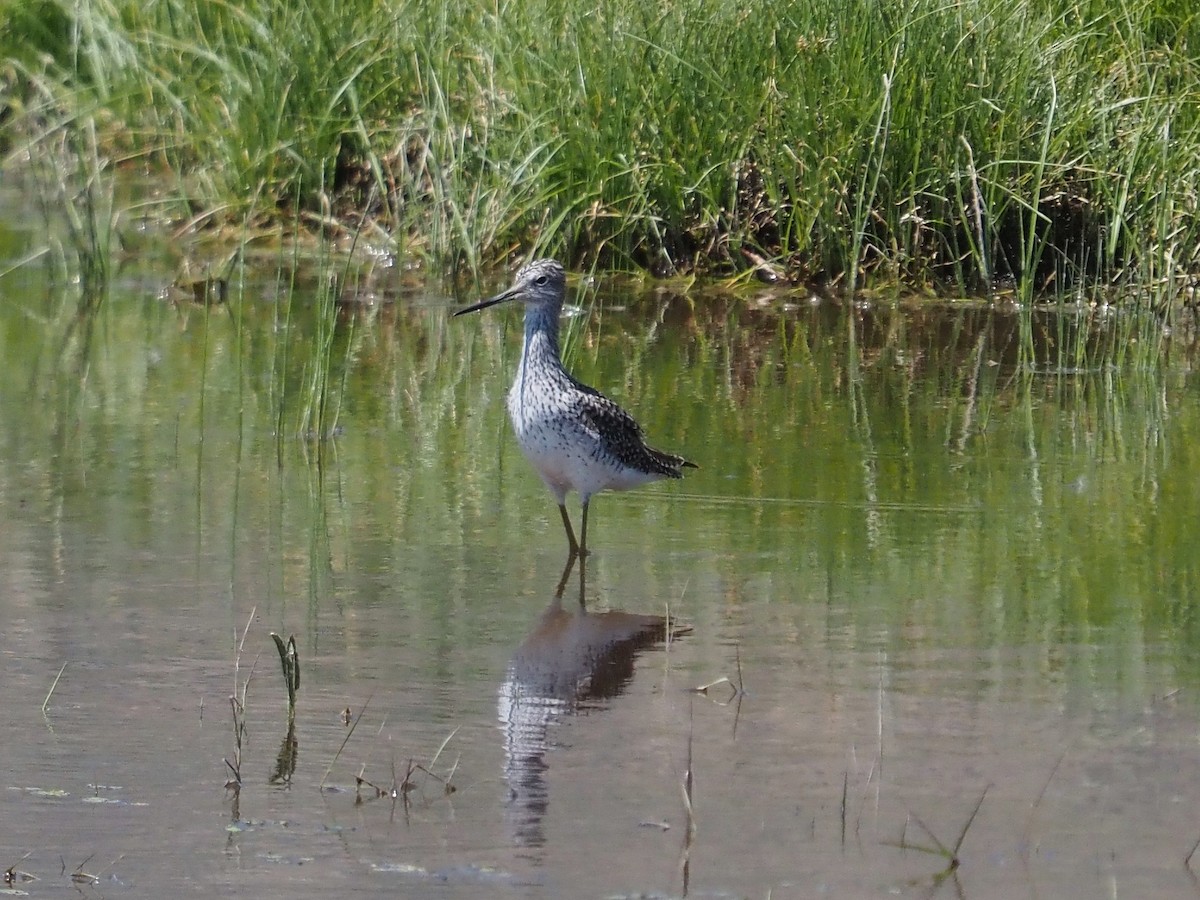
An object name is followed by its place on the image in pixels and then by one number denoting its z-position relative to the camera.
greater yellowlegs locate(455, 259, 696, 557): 13.19
